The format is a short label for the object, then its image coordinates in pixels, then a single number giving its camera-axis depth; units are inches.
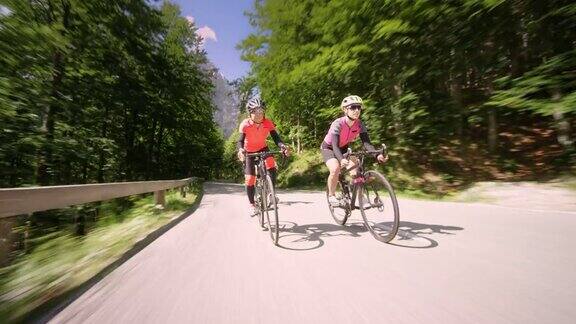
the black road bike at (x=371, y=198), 181.9
